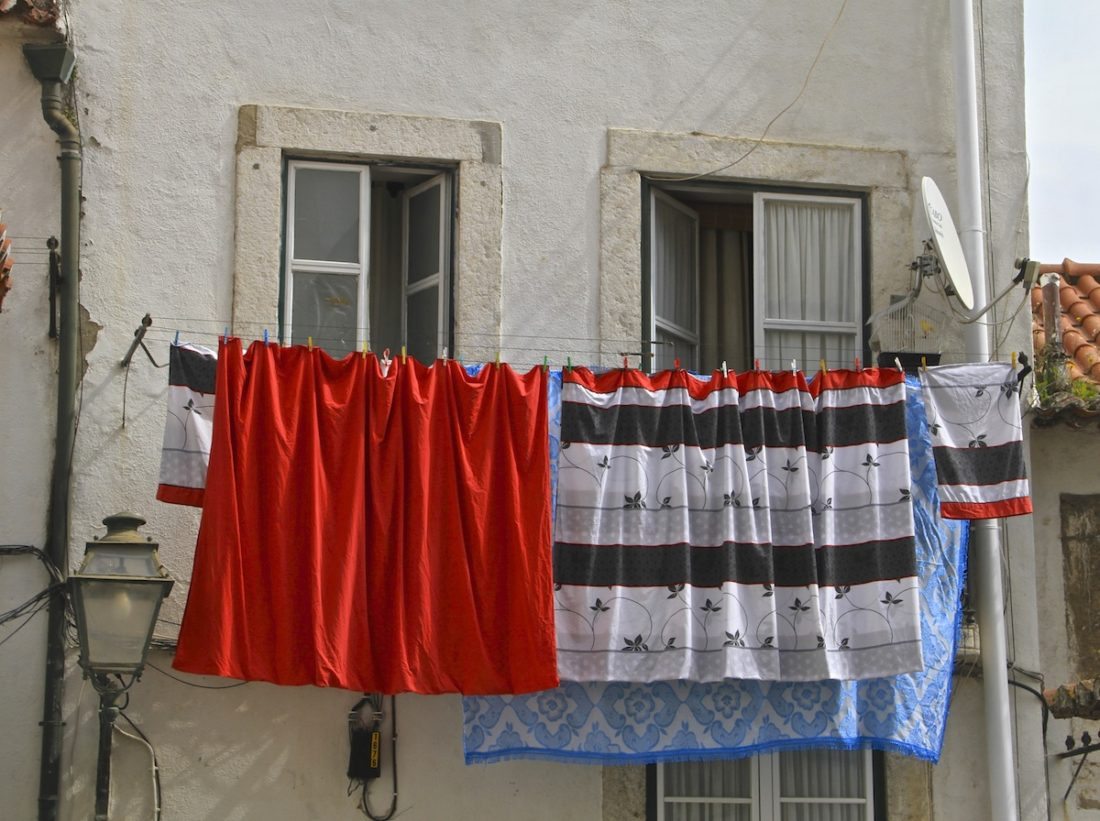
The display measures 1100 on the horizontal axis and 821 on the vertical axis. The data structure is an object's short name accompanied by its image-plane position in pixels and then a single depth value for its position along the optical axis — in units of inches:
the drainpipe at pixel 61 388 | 342.6
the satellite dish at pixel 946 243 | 373.7
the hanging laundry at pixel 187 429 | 342.6
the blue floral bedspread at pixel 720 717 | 354.6
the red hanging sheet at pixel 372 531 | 335.0
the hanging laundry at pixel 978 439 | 367.6
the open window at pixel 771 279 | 402.6
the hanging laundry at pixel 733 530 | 354.0
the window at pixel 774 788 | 375.2
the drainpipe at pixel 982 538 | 374.6
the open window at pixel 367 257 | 380.2
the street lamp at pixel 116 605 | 323.3
